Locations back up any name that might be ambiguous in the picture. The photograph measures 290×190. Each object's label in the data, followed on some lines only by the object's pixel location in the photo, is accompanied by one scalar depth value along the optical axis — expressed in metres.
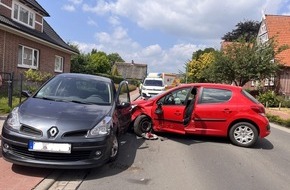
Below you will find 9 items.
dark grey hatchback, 3.41
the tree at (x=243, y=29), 35.13
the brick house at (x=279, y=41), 19.70
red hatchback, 5.77
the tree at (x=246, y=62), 17.80
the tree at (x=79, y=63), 26.69
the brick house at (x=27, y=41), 12.11
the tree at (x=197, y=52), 40.55
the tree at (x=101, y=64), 38.34
